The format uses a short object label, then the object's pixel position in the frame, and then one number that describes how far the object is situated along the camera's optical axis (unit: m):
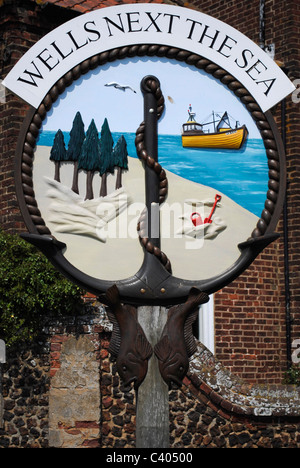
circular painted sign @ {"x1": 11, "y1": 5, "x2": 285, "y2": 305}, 3.48
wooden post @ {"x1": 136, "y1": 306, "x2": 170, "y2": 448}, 3.44
